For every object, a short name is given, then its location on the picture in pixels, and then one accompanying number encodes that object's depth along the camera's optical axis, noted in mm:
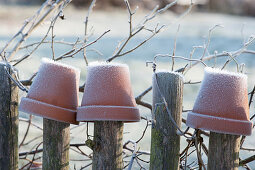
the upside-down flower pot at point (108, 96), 2059
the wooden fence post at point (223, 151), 2014
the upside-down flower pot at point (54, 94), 2094
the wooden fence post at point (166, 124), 2056
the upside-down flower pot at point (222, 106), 1990
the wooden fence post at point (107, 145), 2079
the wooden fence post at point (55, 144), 2131
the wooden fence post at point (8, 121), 2193
